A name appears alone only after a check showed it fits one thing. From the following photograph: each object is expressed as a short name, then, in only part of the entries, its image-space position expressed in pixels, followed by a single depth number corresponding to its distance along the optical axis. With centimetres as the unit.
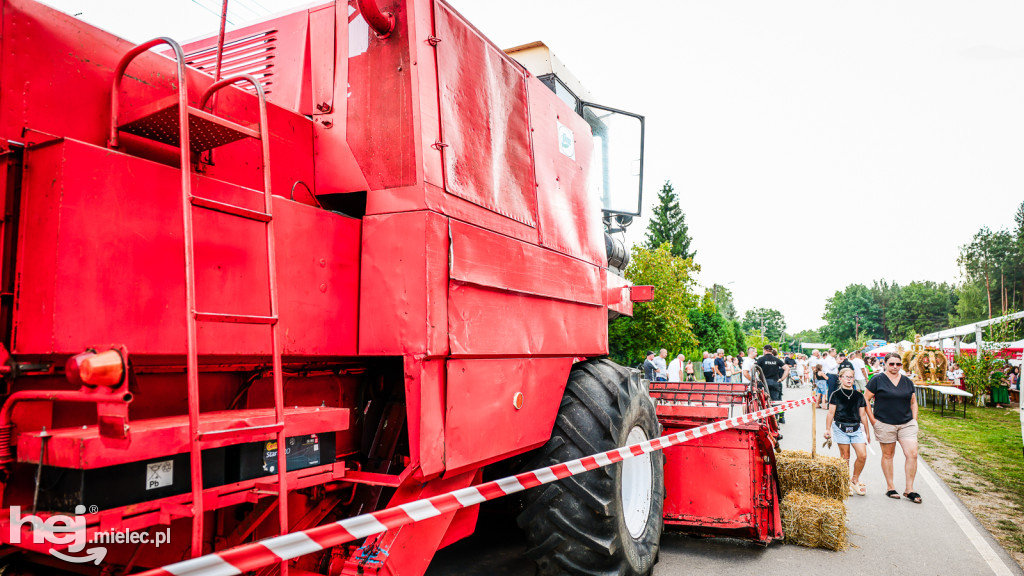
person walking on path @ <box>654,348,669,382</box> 1764
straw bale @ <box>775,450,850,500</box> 626
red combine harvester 189
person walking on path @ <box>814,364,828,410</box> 1766
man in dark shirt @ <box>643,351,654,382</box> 1711
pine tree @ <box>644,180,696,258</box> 6450
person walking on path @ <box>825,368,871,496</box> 816
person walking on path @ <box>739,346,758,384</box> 1558
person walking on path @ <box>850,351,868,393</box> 1700
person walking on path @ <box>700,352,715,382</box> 1999
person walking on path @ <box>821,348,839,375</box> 1870
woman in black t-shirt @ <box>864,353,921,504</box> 789
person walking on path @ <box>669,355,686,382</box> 1758
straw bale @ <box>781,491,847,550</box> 564
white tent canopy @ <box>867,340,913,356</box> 3172
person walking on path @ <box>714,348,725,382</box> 1937
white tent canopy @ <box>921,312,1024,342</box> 2223
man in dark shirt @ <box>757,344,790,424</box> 1384
